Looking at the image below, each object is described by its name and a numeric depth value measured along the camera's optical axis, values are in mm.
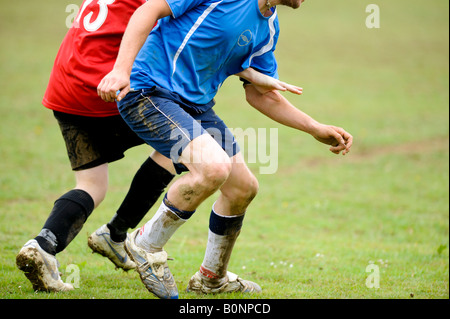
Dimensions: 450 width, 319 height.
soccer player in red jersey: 7574
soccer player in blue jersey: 6562
